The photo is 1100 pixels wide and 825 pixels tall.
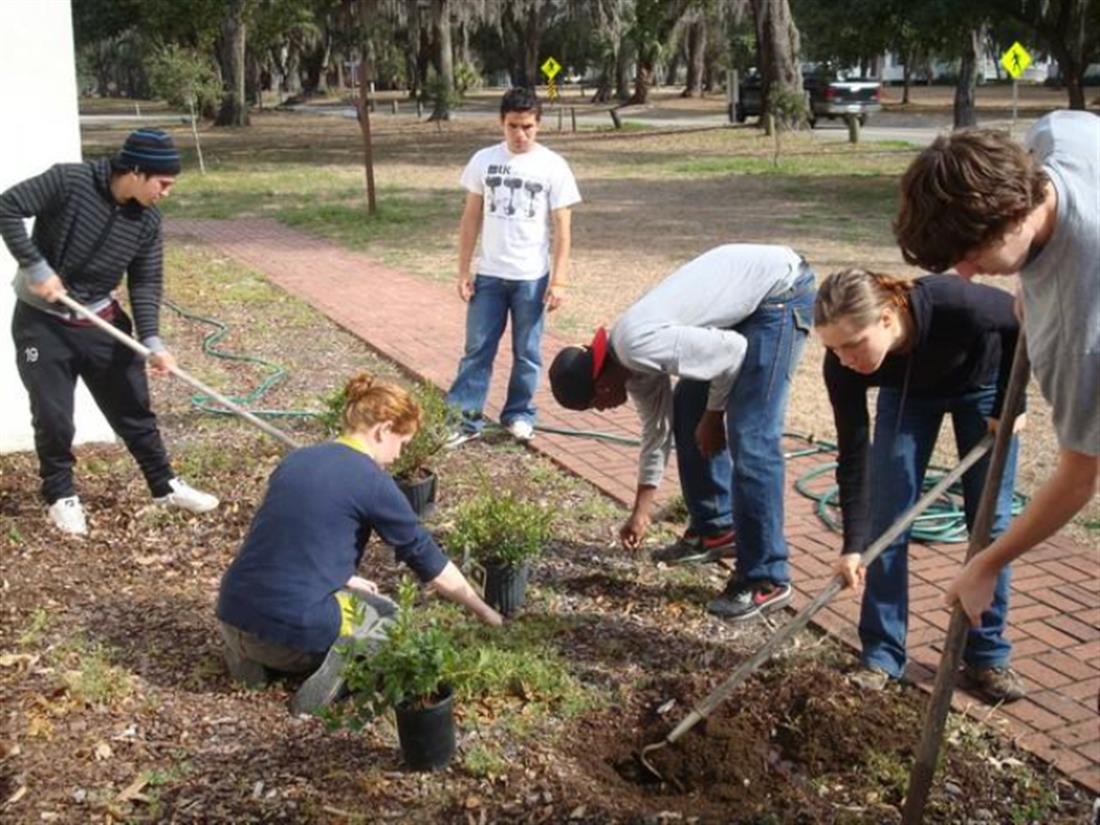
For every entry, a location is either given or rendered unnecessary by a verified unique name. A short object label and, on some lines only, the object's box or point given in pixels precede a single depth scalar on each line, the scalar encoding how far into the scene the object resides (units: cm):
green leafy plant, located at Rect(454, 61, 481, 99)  3962
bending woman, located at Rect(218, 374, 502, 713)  346
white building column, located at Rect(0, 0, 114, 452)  563
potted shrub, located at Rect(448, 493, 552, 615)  420
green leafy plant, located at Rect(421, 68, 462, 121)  3553
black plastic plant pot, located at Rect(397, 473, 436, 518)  502
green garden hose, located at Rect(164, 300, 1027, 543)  501
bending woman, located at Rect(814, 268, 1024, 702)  328
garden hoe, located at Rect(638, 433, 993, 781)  322
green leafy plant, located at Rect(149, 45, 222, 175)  2241
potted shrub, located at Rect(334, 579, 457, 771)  314
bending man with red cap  389
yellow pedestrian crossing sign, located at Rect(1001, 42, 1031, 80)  2255
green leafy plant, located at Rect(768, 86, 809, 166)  2547
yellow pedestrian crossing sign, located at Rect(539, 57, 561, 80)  3834
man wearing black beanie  457
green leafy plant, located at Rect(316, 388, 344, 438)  499
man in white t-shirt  610
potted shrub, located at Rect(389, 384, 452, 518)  505
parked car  3103
